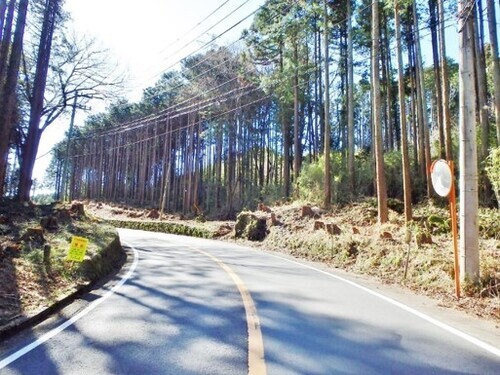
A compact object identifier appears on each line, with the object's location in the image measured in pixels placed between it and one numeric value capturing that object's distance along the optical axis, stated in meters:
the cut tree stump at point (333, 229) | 15.75
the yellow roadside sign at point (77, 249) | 8.64
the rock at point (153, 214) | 38.47
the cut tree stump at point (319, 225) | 17.33
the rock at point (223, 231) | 25.35
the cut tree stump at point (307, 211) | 20.48
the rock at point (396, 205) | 18.88
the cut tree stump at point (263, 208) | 24.43
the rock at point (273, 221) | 21.35
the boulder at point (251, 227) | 22.02
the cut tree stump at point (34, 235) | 10.84
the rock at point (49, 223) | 13.53
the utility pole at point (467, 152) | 7.79
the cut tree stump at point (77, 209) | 18.46
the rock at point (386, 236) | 12.84
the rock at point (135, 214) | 40.99
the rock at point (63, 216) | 15.43
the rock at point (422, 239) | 11.23
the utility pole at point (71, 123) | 26.13
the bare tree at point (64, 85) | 24.30
